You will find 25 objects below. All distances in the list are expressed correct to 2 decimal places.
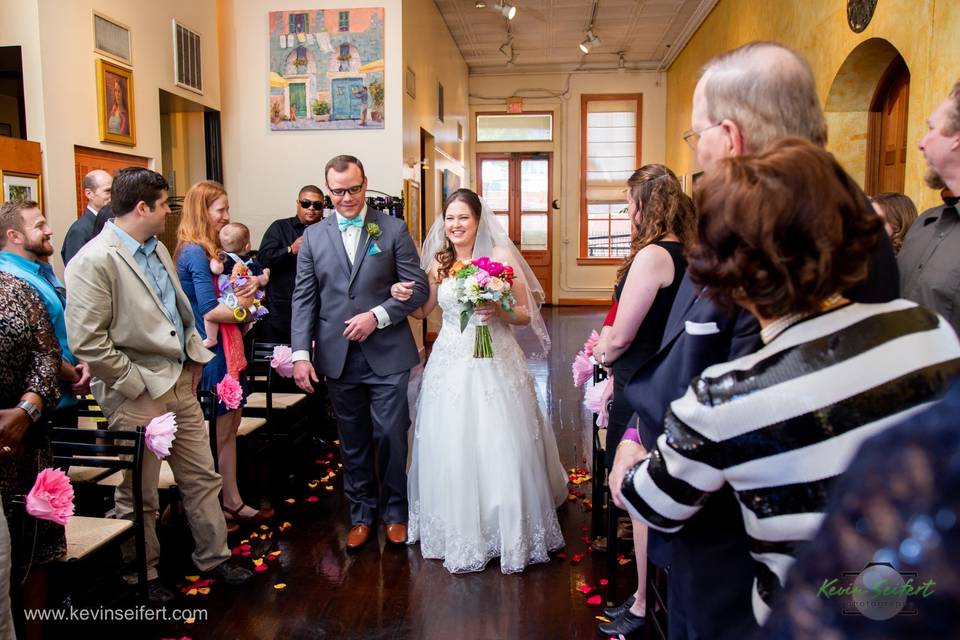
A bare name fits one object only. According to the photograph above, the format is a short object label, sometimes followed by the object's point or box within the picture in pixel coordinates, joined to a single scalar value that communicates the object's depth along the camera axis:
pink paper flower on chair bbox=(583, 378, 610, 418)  2.96
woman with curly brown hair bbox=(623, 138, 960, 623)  0.86
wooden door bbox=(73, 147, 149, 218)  5.31
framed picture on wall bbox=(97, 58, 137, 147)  5.55
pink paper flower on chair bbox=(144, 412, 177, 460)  2.57
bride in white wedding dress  3.18
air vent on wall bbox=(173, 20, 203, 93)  6.63
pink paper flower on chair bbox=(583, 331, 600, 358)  3.44
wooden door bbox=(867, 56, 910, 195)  5.24
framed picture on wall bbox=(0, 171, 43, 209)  4.64
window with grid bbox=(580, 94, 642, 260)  14.16
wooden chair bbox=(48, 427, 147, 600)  2.50
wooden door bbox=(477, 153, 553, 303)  14.54
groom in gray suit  3.45
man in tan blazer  2.61
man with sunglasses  5.17
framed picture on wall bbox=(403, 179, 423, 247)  7.81
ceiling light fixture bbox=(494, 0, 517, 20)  9.40
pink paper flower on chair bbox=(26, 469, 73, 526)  2.01
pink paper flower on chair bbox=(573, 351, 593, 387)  3.34
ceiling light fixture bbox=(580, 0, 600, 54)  11.23
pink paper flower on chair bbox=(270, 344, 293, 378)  3.78
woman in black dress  2.44
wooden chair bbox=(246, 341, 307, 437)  4.29
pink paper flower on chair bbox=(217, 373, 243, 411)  3.46
